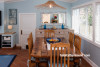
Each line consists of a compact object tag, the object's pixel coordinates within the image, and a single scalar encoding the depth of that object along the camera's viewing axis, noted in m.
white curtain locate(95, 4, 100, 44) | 2.55
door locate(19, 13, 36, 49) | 4.41
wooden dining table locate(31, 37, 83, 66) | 1.65
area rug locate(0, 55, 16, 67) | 2.76
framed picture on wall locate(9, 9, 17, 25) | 4.40
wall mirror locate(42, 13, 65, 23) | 4.37
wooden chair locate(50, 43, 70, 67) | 1.51
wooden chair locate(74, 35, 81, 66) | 1.83
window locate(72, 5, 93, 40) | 3.03
